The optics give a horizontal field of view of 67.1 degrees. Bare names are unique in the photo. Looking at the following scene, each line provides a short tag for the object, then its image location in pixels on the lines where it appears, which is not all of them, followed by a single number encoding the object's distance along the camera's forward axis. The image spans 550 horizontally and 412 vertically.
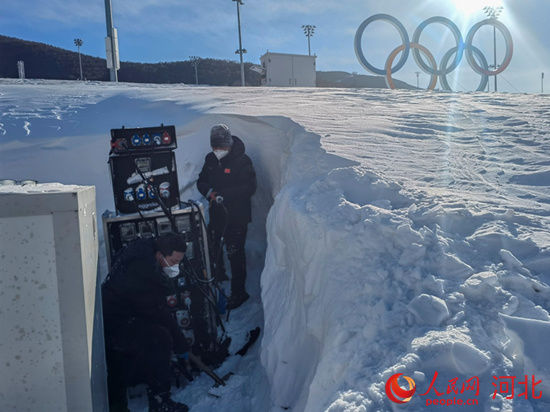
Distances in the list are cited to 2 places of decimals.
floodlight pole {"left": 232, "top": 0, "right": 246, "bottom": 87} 27.29
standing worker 4.91
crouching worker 3.42
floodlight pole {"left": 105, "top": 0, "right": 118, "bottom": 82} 12.94
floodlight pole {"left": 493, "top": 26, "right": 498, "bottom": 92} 23.65
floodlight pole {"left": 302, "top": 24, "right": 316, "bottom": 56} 42.66
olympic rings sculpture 18.28
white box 2.30
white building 22.72
